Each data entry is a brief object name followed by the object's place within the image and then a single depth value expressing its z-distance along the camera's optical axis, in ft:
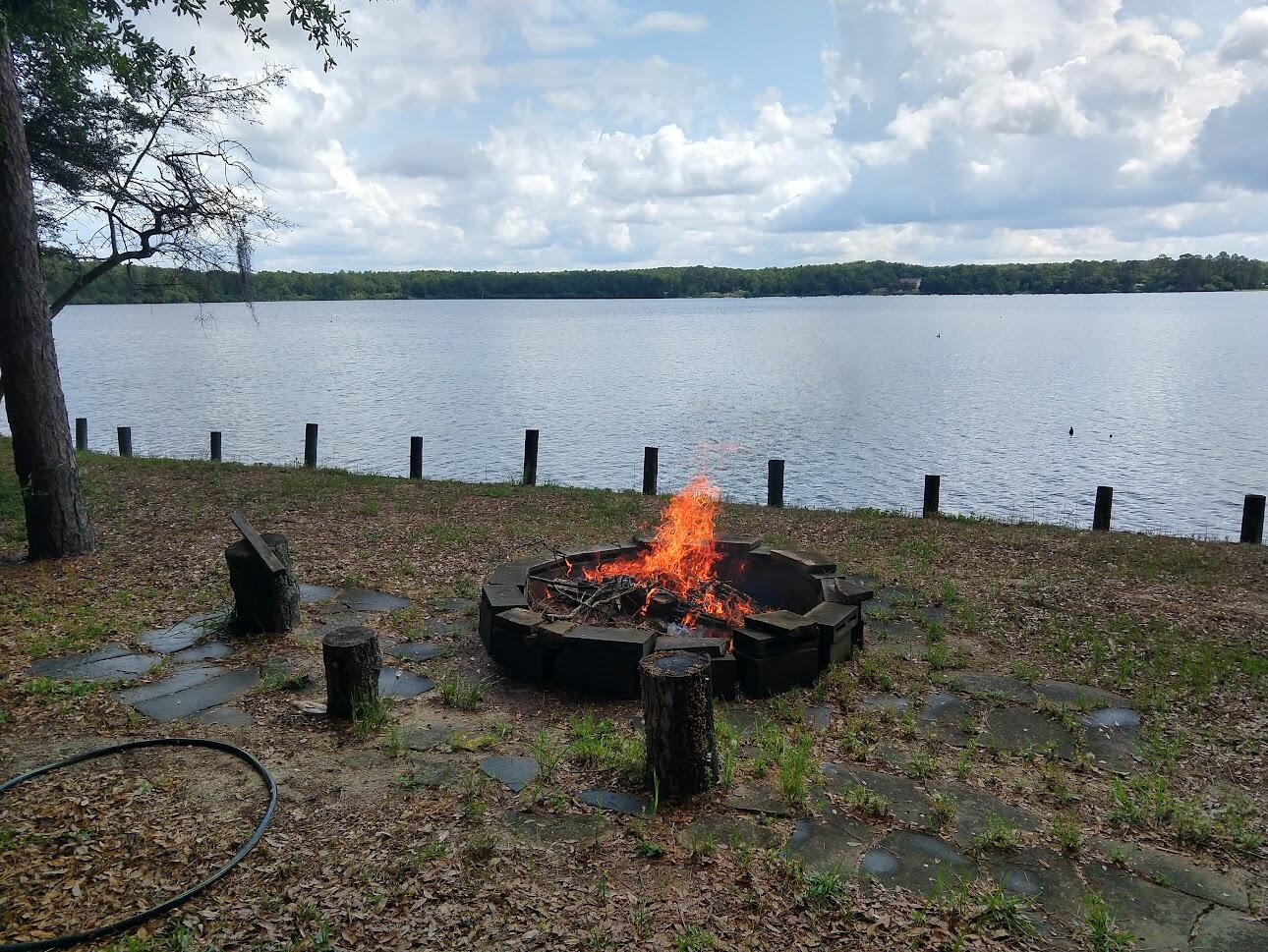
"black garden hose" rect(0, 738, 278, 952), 11.84
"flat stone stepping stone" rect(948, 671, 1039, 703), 21.15
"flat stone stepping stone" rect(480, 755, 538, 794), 16.51
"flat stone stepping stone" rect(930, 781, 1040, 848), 15.11
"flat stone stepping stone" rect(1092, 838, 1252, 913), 13.46
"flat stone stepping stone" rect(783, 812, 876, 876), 14.03
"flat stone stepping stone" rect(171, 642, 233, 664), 22.47
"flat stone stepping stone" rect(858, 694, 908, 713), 20.39
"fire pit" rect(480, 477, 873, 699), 21.09
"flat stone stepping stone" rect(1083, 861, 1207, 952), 12.41
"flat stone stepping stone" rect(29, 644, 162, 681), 21.21
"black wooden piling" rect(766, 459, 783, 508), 47.55
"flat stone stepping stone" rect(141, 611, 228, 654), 23.40
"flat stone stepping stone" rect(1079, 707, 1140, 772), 17.98
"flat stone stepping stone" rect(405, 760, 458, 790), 16.35
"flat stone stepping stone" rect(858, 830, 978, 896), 13.57
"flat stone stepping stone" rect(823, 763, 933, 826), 15.62
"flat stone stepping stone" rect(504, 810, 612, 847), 14.61
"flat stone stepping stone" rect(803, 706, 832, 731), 19.53
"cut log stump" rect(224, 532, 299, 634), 24.07
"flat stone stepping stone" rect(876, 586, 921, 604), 28.81
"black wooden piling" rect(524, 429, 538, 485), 51.47
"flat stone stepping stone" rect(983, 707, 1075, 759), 18.54
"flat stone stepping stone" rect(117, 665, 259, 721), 19.45
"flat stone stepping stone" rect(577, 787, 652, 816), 15.52
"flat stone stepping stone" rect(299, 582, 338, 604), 27.86
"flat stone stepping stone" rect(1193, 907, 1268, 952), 12.25
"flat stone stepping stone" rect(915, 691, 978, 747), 18.97
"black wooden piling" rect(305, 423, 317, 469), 58.03
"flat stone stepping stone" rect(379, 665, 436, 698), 20.85
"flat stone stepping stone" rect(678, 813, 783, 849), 14.57
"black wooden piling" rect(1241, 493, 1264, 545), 40.09
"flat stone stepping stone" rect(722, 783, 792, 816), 15.58
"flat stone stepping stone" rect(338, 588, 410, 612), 27.40
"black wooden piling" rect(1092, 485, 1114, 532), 42.32
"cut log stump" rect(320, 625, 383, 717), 18.86
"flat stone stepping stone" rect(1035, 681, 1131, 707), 20.77
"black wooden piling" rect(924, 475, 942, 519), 45.34
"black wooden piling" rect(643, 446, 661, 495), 49.52
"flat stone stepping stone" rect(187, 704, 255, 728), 18.81
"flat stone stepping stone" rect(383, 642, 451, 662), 23.31
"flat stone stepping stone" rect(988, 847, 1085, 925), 13.12
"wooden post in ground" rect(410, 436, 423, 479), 55.52
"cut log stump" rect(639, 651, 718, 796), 15.84
